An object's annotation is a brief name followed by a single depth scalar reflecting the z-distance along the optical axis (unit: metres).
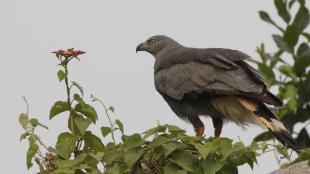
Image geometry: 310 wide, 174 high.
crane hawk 14.45
